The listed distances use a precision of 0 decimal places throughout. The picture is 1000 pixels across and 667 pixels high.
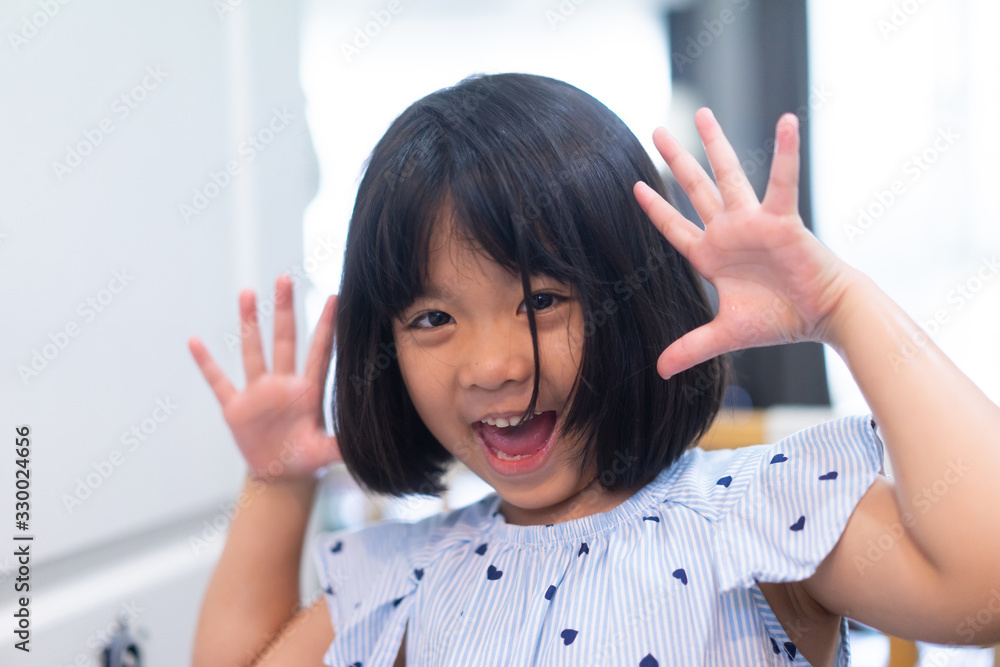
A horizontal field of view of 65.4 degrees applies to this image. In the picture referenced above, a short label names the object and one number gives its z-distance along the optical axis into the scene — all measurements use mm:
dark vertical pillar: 1518
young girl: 491
